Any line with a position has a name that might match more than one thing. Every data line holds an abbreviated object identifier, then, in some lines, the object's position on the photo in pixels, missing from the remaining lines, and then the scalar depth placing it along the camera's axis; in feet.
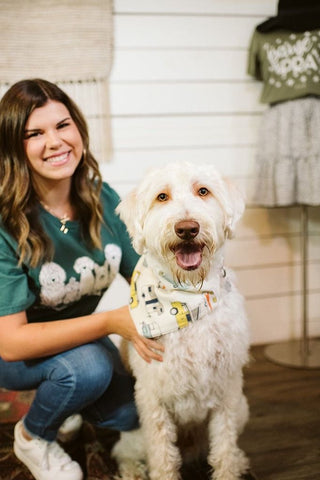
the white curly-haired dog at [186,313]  3.61
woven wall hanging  7.06
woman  4.30
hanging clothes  7.11
